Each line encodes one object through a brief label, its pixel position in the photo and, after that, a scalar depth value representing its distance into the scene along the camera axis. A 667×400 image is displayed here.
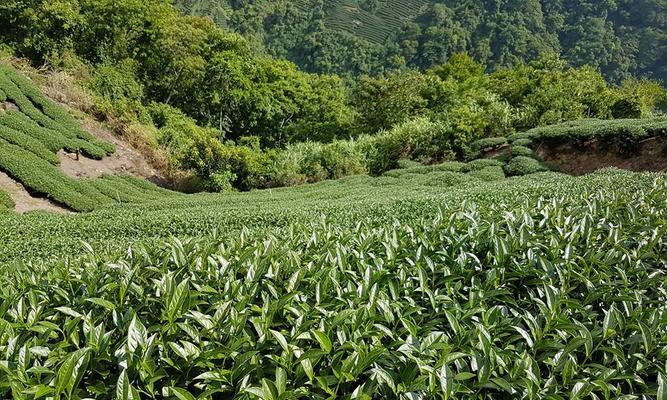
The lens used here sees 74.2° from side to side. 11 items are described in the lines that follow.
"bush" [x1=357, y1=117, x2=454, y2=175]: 18.56
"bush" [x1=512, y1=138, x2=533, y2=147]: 15.23
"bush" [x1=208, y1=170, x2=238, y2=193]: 18.81
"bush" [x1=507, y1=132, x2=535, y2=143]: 15.45
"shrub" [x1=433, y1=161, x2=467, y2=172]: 14.99
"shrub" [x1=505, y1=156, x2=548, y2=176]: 13.65
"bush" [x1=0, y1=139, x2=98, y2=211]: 13.39
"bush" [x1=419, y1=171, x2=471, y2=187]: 13.03
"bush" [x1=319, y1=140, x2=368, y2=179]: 19.47
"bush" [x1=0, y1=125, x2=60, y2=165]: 14.95
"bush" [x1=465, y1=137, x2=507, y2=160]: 16.58
